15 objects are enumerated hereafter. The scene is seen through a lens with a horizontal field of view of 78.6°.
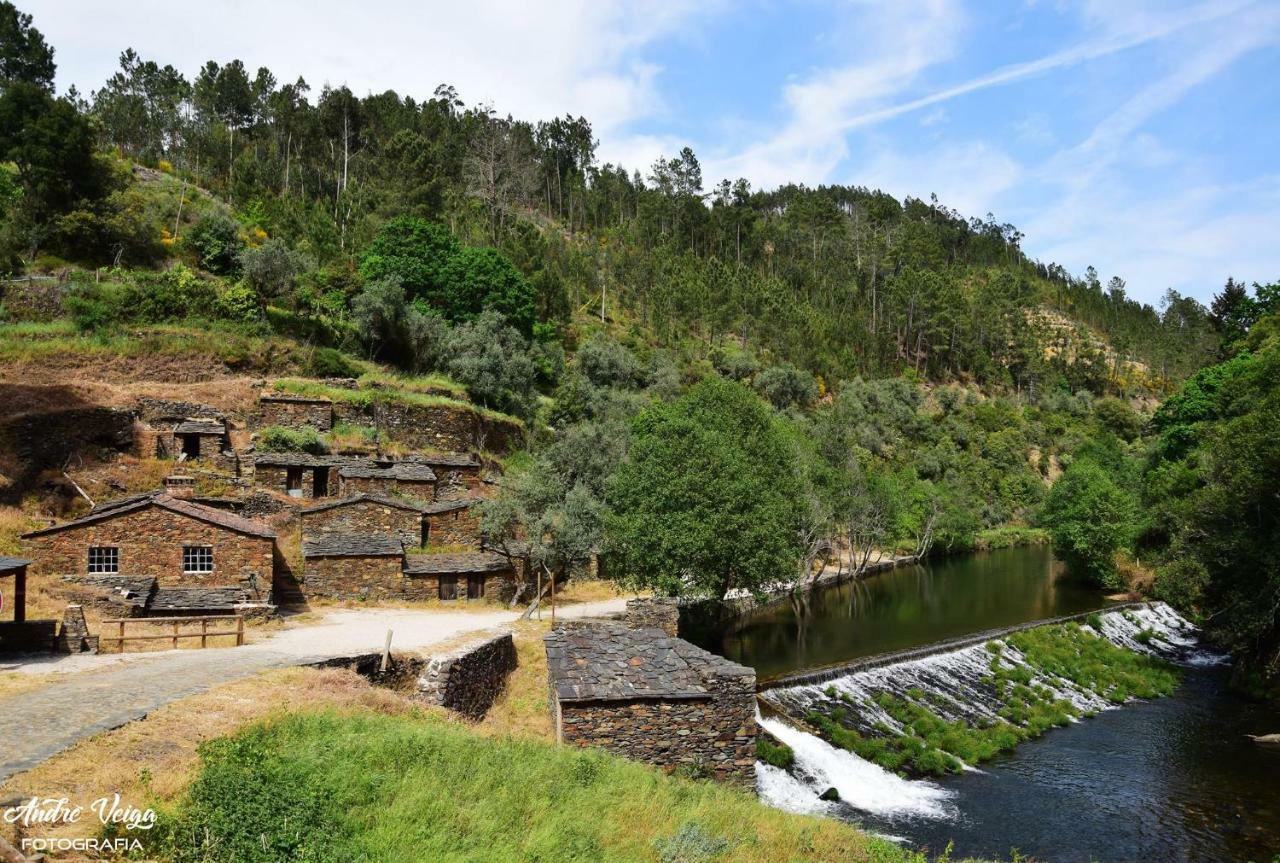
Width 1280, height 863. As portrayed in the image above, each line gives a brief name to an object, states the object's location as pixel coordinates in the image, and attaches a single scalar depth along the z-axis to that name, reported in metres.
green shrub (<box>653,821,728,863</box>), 10.15
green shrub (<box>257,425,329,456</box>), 38.69
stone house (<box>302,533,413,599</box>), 30.98
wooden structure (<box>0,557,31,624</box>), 17.73
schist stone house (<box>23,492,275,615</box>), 25.81
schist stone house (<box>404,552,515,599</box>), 31.94
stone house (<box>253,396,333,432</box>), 41.00
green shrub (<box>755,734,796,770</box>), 21.17
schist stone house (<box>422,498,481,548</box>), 35.88
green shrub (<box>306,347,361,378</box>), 46.44
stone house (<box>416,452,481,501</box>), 40.24
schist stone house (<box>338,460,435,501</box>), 37.22
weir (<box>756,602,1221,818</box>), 21.06
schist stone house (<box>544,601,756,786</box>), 14.59
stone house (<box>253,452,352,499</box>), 37.09
